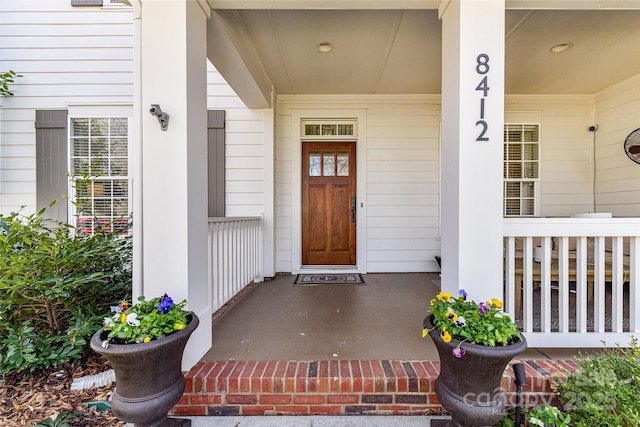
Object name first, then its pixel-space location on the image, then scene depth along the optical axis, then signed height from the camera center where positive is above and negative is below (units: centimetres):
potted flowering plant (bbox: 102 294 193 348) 136 -54
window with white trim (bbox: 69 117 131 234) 365 +64
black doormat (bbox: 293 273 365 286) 370 -91
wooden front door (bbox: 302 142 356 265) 435 +12
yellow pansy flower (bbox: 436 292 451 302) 160 -48
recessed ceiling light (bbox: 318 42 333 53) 288 +167
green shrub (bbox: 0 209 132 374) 187 -60
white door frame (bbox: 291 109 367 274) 426 +49
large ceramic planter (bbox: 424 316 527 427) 131 -81
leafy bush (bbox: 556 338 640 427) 134 -90
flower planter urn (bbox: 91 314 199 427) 130 -78
